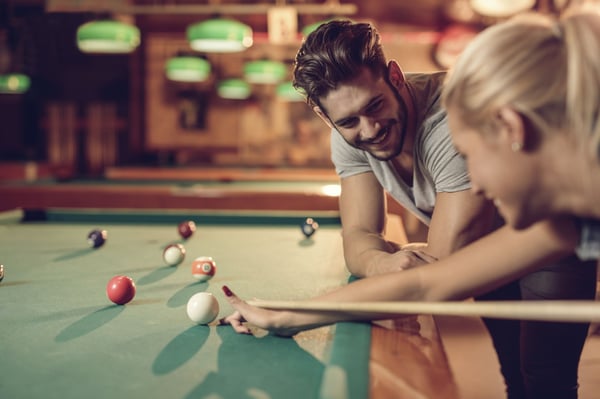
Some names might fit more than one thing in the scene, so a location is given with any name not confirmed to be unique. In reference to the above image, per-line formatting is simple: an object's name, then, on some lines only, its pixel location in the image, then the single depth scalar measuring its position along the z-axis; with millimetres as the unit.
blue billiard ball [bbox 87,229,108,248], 2494
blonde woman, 992
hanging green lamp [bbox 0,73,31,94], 7598
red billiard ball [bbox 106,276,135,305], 1595
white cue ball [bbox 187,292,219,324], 1400
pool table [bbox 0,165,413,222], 4191
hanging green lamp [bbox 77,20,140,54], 4445
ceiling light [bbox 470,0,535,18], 5039
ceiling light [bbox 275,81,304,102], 7738
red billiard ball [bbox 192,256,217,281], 1883
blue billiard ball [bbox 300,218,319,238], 2742
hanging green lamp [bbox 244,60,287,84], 6496
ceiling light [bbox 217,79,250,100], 7941
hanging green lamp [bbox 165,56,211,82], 6363
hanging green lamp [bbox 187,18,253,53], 4453
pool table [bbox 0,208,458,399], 1034
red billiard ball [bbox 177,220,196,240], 2735
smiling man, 1679
